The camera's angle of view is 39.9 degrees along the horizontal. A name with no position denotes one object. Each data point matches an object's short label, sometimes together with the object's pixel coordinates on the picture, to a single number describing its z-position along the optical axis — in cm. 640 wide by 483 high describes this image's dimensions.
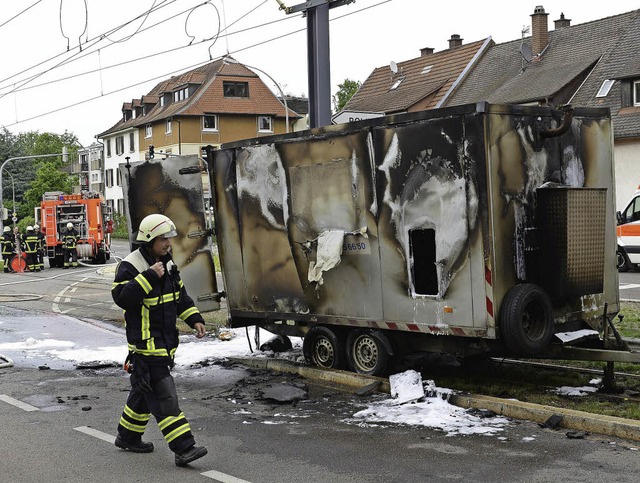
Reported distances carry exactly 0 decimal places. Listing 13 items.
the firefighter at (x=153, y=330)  628
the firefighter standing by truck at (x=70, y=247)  3391
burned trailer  793
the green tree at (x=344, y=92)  7169
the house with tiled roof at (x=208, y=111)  6222
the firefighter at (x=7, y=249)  3112
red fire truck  3488
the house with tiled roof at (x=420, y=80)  4322
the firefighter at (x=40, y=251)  3242
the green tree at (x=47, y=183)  7631
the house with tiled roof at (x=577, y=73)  3095
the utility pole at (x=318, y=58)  1270
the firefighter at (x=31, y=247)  3173
